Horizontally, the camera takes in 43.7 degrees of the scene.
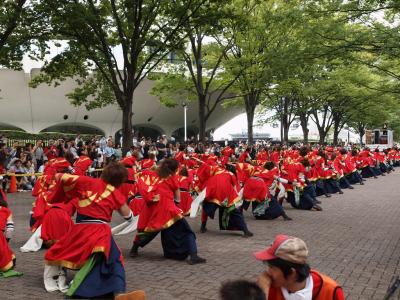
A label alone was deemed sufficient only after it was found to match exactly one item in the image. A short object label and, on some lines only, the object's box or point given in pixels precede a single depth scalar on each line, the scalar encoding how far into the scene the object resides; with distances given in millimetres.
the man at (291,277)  2580
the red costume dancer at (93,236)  5297
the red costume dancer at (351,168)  20141
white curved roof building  42344
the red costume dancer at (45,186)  7656
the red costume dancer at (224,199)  9188
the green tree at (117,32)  15656
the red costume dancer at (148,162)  11727
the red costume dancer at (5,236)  6242
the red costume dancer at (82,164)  10027
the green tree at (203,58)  16534
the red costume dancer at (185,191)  9555
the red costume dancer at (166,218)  7094
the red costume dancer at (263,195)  11094
